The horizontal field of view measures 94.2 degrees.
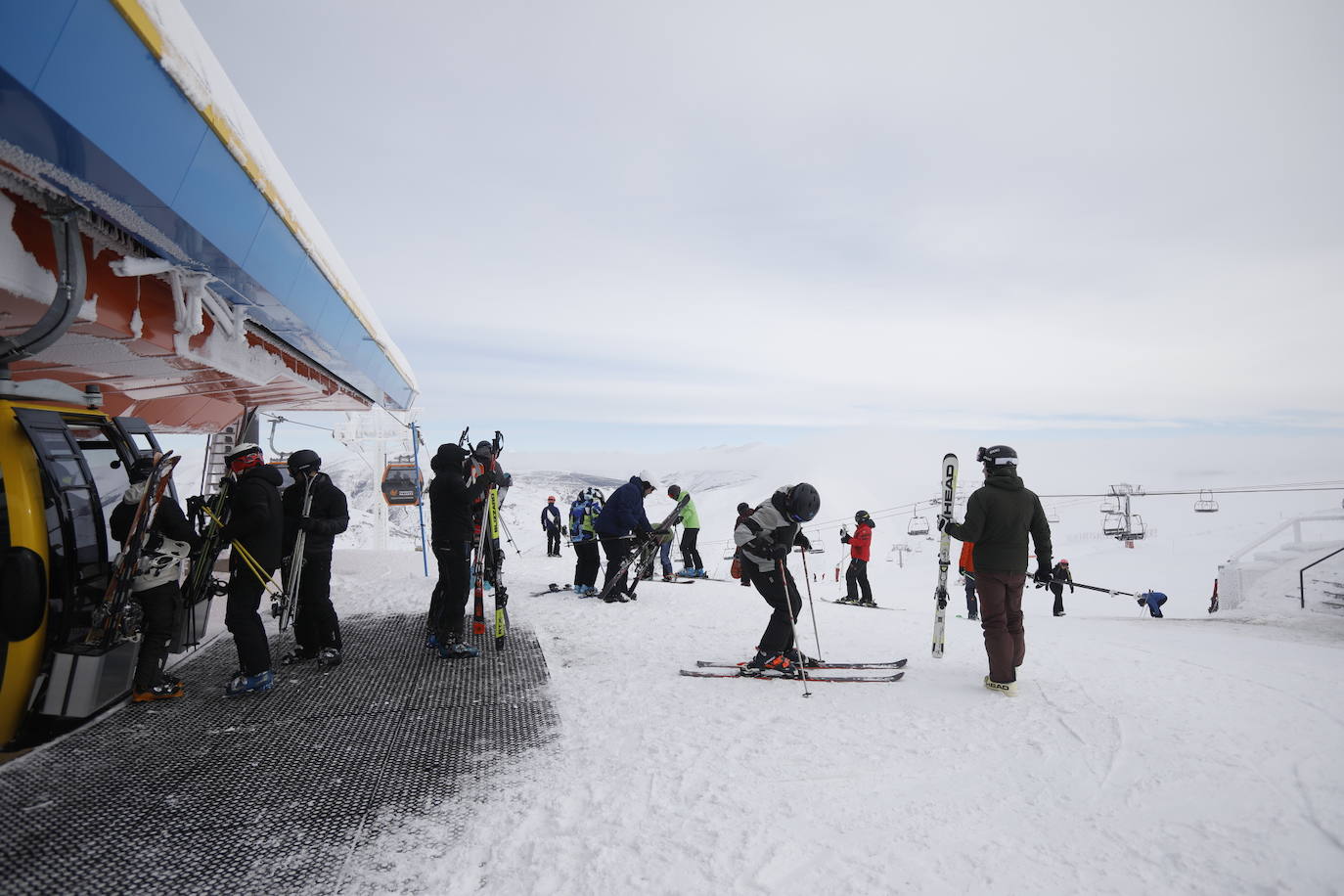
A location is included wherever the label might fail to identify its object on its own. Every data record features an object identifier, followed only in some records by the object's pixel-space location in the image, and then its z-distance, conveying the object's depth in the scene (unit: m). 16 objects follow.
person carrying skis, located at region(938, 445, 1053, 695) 4.99
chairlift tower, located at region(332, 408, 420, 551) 17.92
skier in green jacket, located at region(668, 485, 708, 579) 12.84
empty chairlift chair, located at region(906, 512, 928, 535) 42.59
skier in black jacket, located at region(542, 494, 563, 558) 16.81
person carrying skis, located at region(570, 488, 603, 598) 9.42
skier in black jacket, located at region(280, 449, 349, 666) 5.44
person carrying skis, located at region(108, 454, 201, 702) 4.50
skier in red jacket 12.42
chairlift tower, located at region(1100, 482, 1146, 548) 32.57
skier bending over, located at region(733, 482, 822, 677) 5.42
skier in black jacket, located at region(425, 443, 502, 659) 5.79
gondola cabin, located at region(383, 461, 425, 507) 16.11
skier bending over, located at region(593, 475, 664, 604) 8.98
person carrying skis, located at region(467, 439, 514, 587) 6.17
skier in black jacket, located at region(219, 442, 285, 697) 4.70
